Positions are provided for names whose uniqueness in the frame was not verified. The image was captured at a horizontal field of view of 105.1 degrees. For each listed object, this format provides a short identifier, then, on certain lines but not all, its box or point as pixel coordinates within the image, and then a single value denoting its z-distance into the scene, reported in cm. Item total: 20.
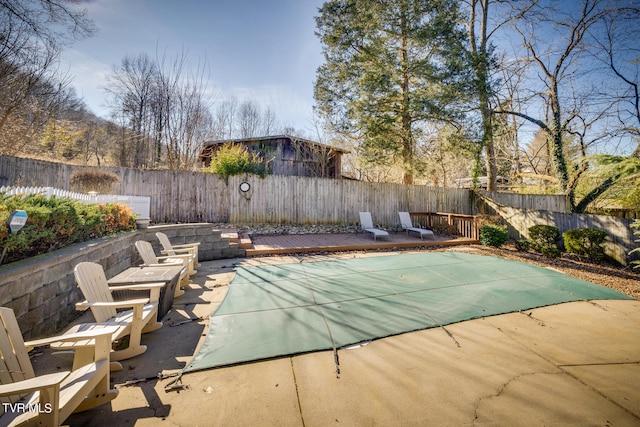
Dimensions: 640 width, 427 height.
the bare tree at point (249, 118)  2152
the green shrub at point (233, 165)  869
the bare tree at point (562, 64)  907
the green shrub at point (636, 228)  409
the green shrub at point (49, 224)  217
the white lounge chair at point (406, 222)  880
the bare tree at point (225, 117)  1491
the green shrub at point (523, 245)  677
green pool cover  235
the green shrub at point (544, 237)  646
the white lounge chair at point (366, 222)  851
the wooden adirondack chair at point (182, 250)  418
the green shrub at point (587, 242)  568
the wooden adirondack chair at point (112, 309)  197
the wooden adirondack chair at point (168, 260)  347
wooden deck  626
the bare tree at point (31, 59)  599
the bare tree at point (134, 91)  1354
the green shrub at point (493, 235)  723
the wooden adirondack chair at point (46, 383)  112
